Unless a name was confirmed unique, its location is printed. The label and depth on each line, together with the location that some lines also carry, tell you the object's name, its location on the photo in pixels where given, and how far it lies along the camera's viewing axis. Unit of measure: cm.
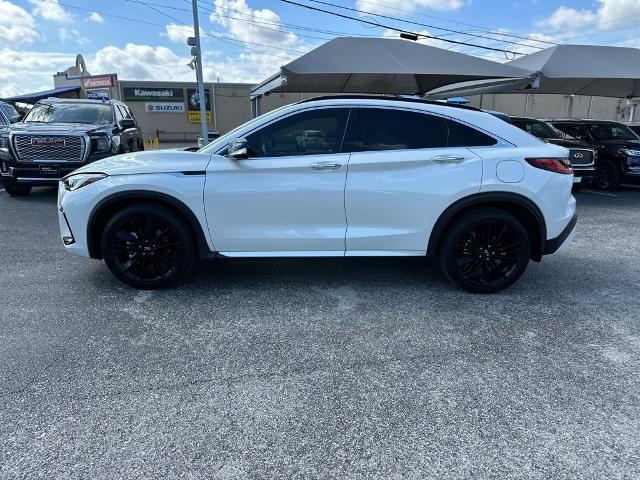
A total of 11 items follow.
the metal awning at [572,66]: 1223
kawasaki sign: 3531
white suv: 403
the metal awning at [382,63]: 1121
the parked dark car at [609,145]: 1095
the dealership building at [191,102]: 3531
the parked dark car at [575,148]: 1025
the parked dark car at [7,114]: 1137
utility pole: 1730
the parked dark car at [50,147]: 852
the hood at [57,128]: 855
